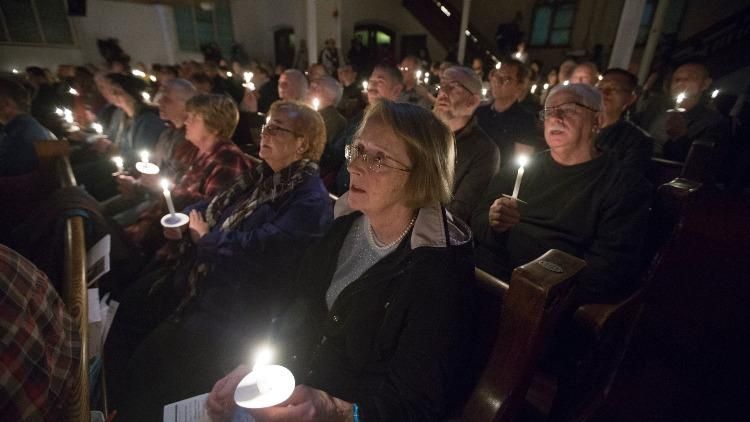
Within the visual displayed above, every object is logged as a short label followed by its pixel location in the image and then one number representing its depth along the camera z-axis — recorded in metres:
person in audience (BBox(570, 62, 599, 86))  4.22
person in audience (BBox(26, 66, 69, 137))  5.41
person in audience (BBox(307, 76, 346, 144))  4.20
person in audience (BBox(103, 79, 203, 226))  3.14
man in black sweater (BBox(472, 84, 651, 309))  1.76
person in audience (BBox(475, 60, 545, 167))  3.60
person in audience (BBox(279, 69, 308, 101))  4.56
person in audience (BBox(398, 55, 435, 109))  4.77
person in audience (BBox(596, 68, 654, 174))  2.86
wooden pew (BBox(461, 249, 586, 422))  0.88
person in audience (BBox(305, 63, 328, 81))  6.99
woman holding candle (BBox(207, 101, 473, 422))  1.03
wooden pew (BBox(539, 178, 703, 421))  1.52
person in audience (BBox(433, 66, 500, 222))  2.47
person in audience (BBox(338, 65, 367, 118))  6.49
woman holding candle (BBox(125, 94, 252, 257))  2.72
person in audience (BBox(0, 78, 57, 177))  3.20
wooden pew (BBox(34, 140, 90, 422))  0.96
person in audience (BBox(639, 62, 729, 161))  3.64
